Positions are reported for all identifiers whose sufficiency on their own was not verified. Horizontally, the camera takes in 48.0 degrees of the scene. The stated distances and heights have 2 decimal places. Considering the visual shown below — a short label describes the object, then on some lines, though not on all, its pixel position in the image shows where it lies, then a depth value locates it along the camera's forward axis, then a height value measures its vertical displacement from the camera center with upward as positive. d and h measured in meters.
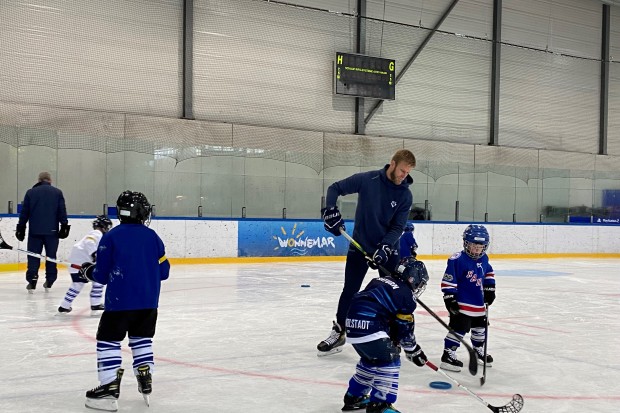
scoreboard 15.68 +2.67
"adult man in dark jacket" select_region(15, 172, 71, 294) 7.99 -0.38
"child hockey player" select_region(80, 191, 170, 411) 3.30 -0.52
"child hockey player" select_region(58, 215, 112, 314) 6.01 -0.59
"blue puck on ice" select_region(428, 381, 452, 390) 3.77 -1.04
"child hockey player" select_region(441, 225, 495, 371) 4.23 -0.59
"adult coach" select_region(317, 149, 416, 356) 4.36 -0.13
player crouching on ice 3.03 -0.60
